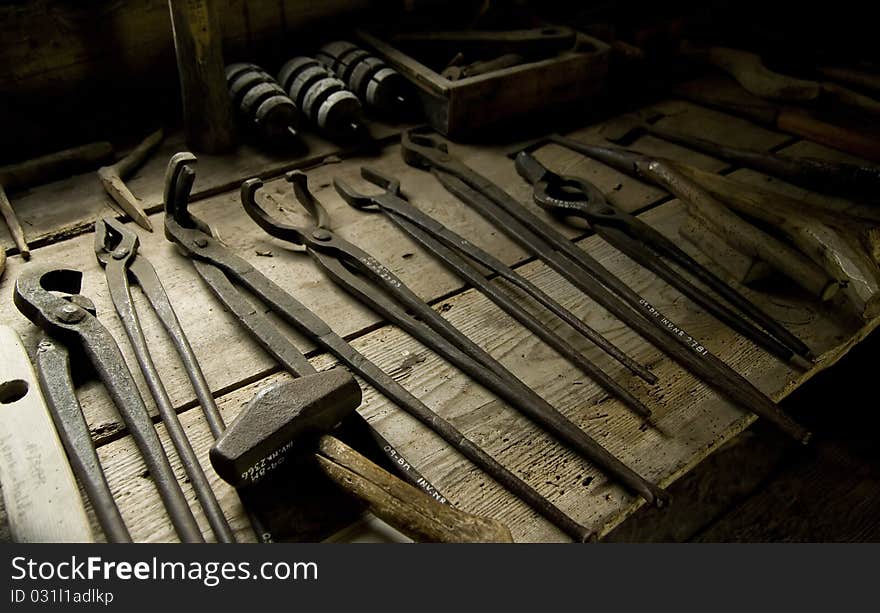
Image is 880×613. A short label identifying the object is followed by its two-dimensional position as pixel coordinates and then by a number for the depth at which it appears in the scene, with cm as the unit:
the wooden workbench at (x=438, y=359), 136
